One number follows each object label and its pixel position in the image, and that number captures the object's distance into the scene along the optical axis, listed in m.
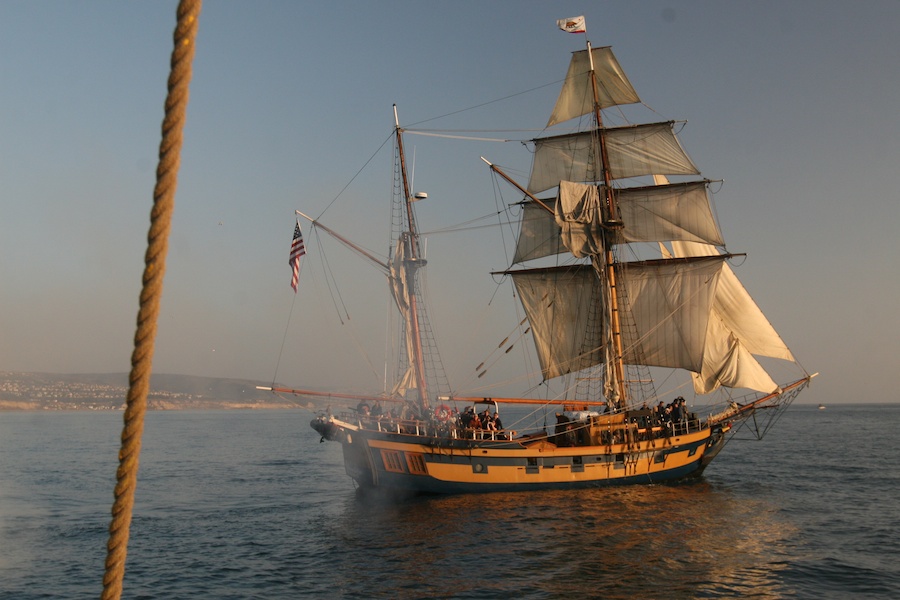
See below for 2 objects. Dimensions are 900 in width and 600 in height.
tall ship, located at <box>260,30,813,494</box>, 37.28
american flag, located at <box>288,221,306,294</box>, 36.69
